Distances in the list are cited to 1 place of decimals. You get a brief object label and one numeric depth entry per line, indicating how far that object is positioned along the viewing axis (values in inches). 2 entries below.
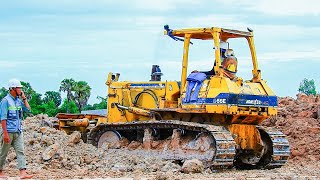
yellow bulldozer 696.4
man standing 567.8
